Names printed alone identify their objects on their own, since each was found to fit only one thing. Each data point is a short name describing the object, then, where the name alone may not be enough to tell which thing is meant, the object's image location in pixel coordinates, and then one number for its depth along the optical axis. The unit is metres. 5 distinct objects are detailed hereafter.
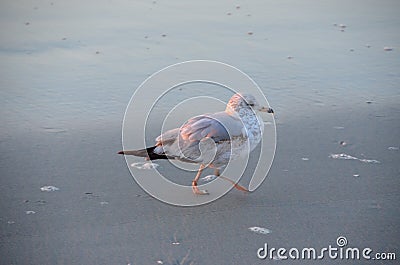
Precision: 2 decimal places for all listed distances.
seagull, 7.57
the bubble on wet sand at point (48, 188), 7.62
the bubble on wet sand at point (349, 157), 8.37
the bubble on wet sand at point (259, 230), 6.86
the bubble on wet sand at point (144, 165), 8.21
